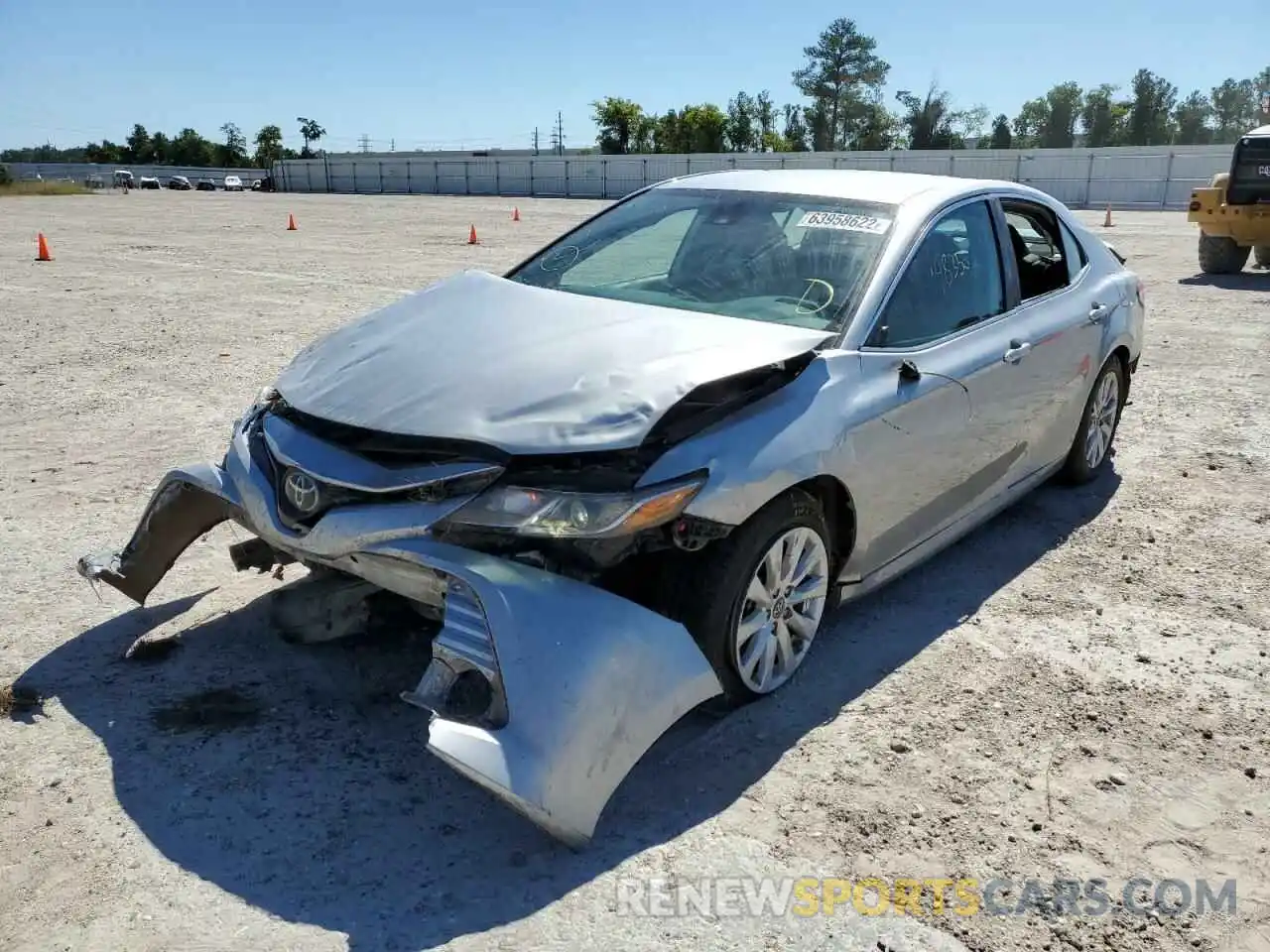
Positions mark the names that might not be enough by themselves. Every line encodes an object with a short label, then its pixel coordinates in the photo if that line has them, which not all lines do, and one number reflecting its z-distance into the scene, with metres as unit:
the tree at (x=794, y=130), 86.94
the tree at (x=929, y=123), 73.19
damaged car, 2.75
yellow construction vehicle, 14.52
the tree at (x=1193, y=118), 78.88
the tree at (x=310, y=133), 111.06
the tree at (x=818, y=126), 85.69
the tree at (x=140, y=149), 115.19
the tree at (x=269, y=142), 111.00
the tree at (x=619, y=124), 84.94
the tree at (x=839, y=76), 84.62
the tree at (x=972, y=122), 76.31
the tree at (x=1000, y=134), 78.62
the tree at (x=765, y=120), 87.50
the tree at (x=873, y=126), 82.12
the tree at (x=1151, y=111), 78.56
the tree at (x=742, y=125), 85.25
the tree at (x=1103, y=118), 80.81
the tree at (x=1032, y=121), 84.69
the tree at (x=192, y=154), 114.75
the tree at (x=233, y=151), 115.62
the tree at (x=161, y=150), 115.32
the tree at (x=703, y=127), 83.94
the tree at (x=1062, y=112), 83.62
